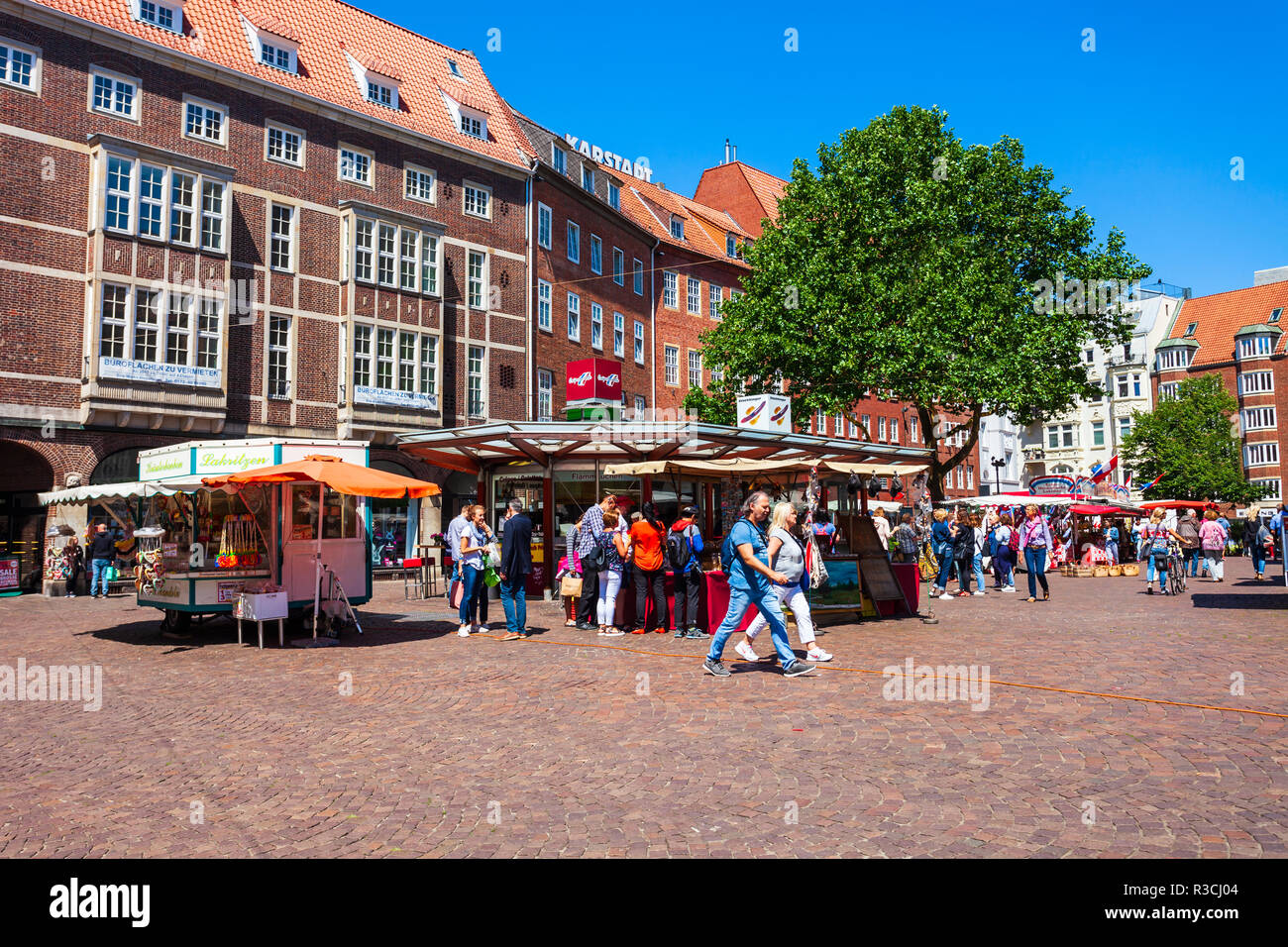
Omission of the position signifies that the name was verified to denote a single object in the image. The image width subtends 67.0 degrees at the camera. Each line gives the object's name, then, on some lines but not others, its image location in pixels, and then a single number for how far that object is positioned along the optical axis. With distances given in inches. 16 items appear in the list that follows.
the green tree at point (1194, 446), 2368.4
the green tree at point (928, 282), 1269.7
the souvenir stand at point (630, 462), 752.3
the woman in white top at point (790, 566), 412.5
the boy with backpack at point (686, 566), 562.6
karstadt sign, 1957.4
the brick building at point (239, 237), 987.9
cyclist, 863.1
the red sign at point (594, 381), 1144.2
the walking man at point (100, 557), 940.0
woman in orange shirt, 577.9
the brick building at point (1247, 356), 2684.5
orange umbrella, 512.1
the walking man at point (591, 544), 572.7
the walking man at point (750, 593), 399.9
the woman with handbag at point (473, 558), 565.6
